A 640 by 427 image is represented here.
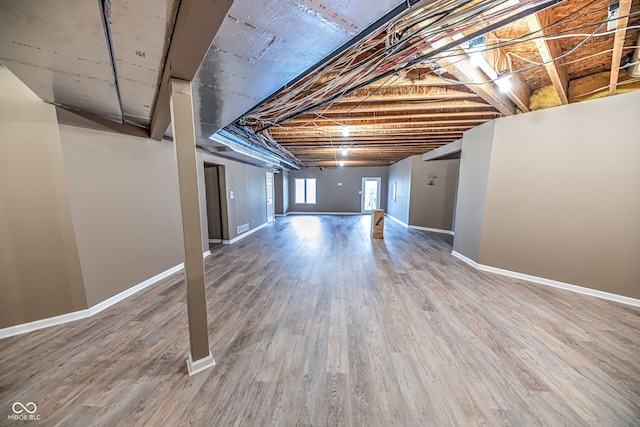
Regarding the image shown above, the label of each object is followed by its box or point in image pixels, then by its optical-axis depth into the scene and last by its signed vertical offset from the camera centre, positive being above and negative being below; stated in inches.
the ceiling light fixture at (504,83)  78.5 +40.9
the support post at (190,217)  51.6 -8.1
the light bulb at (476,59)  66.4 +41.4
